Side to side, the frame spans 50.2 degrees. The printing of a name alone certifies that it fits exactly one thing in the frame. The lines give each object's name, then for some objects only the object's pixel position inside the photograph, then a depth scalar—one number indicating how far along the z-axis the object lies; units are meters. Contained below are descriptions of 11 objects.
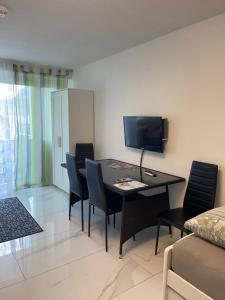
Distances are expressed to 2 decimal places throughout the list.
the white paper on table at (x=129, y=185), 2.37
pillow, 1.39
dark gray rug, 2.92
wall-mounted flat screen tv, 2.94
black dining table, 2.51
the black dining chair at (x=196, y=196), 2.35
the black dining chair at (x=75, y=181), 3.08
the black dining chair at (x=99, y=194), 2.56
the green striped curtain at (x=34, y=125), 4.47
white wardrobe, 4.05
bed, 1.27
